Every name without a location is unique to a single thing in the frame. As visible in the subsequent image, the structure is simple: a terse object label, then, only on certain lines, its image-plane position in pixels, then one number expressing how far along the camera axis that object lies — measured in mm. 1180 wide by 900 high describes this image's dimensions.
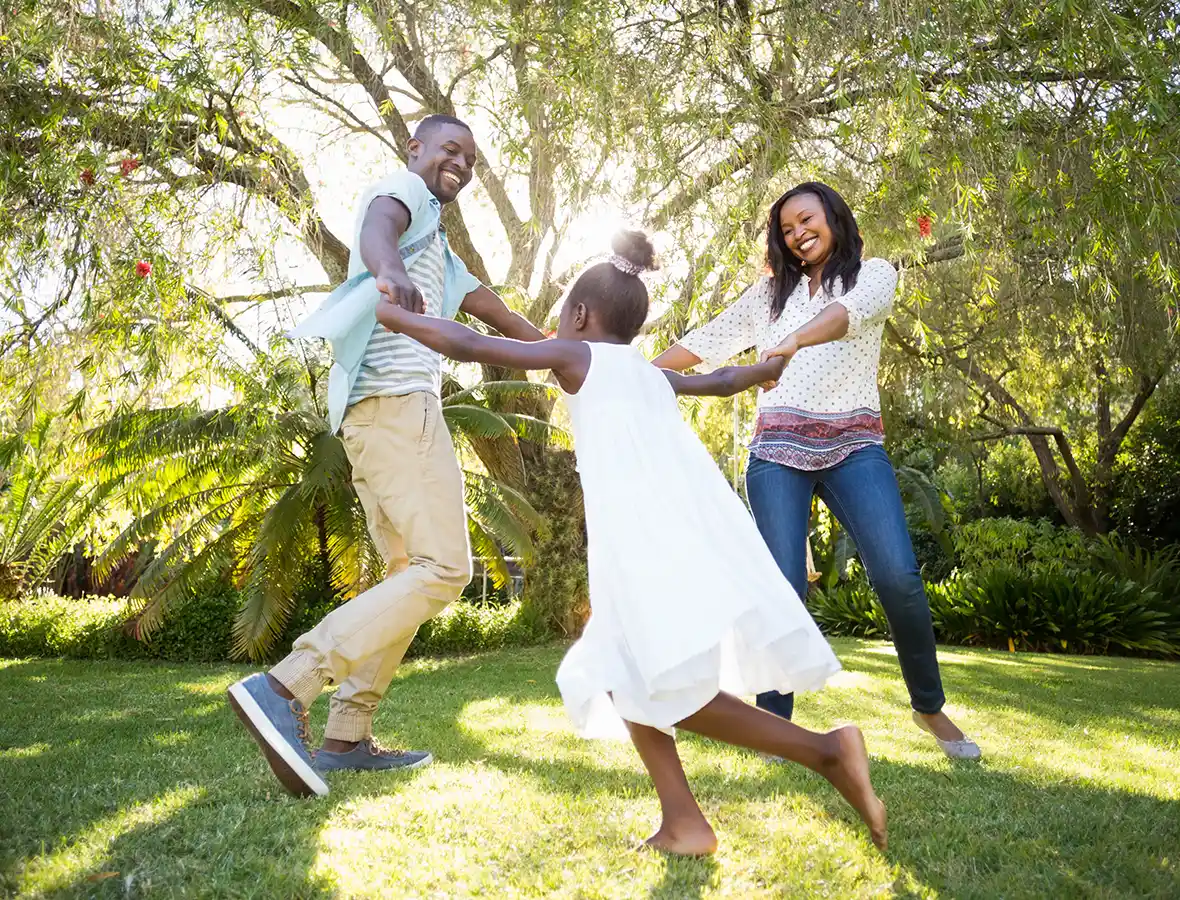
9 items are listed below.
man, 3094
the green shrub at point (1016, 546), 14984
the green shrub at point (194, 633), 11586
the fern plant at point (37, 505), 9807
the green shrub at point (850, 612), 14461
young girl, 2432
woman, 3666
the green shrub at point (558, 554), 12484
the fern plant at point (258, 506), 10523
